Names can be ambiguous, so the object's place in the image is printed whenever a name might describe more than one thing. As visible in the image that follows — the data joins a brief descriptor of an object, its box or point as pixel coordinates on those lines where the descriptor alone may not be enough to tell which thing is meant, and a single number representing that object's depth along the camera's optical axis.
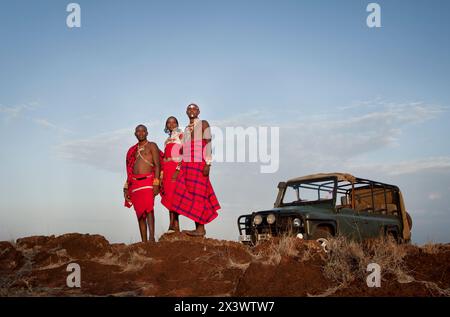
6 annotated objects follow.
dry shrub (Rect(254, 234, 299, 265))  5.28
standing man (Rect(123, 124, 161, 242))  7.50
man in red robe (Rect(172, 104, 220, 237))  7.23
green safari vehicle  7.50
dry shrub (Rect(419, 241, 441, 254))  8.09
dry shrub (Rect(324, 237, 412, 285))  4.66
